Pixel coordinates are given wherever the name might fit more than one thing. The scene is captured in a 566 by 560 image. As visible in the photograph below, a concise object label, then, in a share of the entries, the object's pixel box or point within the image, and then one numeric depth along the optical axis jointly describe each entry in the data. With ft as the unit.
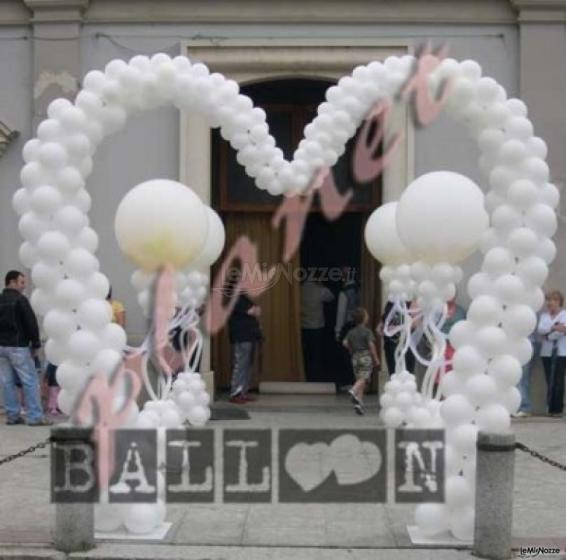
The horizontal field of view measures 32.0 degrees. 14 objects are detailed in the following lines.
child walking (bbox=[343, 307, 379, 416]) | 40.96
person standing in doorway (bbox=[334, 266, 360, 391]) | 49.88
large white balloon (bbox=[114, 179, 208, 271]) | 24.80
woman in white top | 42.32
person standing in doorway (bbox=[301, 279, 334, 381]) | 51.21
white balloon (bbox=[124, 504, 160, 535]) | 22.56
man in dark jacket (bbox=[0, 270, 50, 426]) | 38.88
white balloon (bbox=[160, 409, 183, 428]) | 29.14
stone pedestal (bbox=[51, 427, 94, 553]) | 21.18
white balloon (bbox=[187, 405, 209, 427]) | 35.83
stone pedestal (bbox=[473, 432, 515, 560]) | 20.90
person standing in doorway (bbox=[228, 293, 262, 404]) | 44.24
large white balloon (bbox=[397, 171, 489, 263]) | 23.95
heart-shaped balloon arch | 22.38
